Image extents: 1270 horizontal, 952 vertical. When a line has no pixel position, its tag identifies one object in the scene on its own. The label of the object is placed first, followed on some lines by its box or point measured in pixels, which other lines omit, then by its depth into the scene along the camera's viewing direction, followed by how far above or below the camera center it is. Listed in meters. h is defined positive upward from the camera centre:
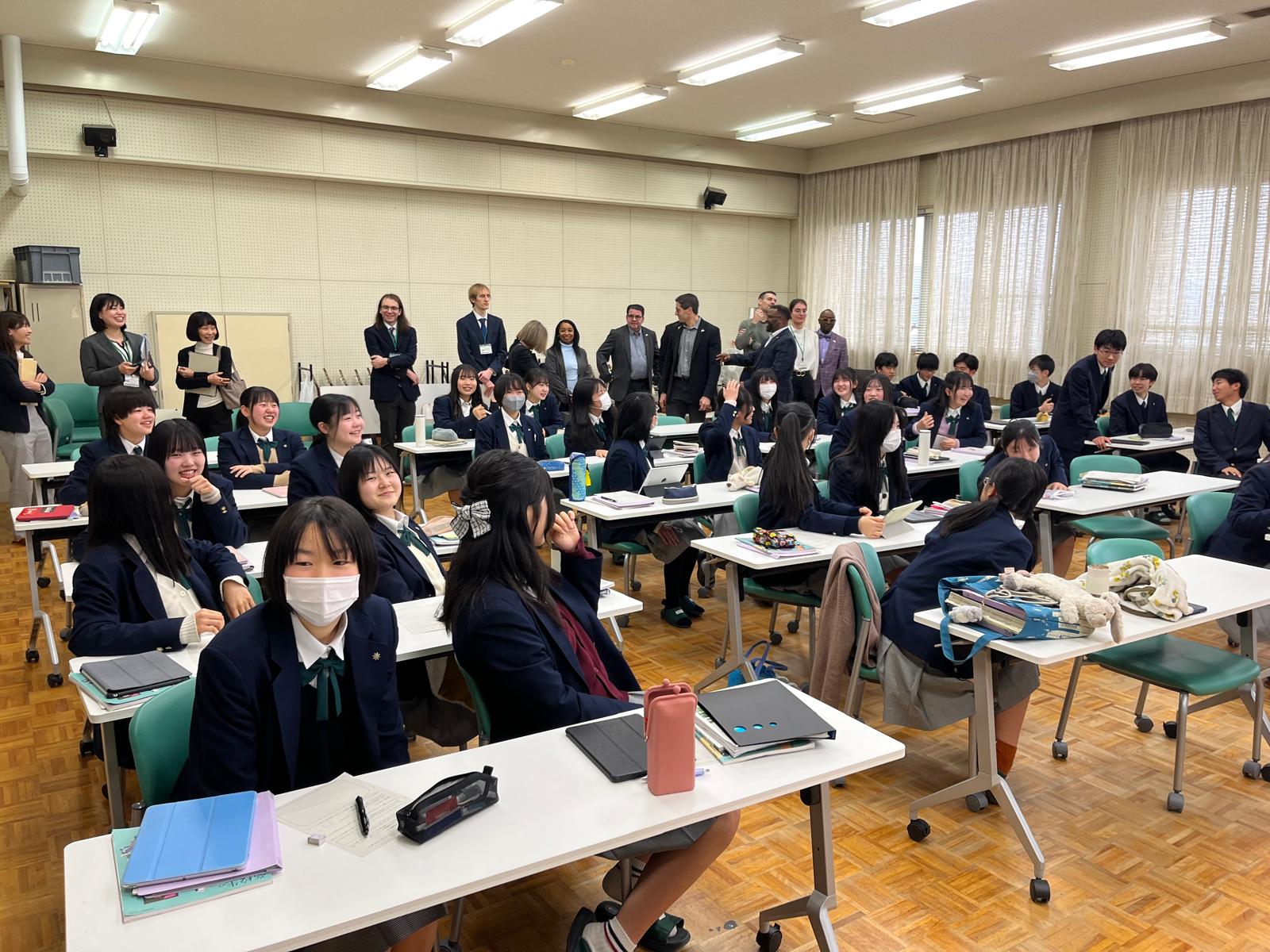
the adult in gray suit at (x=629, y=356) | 9.01 -0.18
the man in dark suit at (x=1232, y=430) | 6.49 -0.60
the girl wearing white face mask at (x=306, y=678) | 1.88 -0.73
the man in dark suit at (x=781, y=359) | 8.62 -0.17
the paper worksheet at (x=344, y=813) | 1.67 -0.90
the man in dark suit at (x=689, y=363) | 8.68 -0.23
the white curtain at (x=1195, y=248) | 8.00 +0.87
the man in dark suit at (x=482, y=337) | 8.26 +0.00
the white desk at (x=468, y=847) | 1.43 -0.91
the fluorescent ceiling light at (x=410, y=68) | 7.38 +2.27
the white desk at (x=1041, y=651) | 2.67 -0.90
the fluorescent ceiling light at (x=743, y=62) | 7.05 +2.25
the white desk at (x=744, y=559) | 3.73 -0.89
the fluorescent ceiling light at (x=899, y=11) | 5.97 +2.18
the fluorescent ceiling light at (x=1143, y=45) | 6.62 +2.25
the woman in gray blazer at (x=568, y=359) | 8.47 -0.20
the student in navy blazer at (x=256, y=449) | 4.94 -0.63
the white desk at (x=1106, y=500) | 4.93 -0.87
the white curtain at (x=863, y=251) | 11.02 +1.11
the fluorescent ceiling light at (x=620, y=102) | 8.60 +2.29
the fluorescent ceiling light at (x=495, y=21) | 6.11 +2.21
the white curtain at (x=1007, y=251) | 9.32 +0.96
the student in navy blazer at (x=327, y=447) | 4.02 -0.49
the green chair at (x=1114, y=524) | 5.42 -1.08
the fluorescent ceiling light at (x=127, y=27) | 6.21 +2.19
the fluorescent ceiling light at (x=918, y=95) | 8.29 +2.31
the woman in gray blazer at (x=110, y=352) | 6.33 -0.13
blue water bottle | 4.85 -0.74
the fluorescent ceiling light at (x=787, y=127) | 9.83 +2.36
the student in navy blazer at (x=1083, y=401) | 7.00 -0.45
